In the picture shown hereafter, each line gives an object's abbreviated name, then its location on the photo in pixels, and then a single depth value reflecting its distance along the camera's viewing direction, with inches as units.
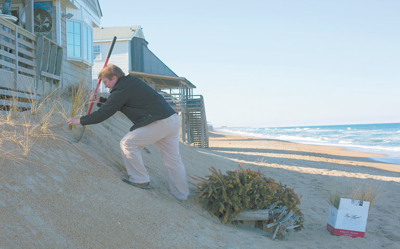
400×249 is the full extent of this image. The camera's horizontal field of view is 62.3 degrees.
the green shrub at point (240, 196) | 171.0
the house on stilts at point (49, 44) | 259.0
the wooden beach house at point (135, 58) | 838.3
